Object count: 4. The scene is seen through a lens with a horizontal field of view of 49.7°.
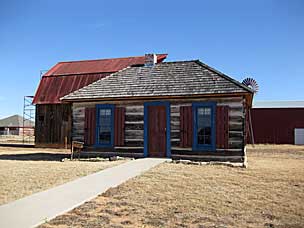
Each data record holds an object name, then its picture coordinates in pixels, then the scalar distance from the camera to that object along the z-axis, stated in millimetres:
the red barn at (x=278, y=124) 32244
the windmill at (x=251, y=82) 30312
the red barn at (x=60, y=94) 26844
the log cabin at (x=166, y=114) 14086
